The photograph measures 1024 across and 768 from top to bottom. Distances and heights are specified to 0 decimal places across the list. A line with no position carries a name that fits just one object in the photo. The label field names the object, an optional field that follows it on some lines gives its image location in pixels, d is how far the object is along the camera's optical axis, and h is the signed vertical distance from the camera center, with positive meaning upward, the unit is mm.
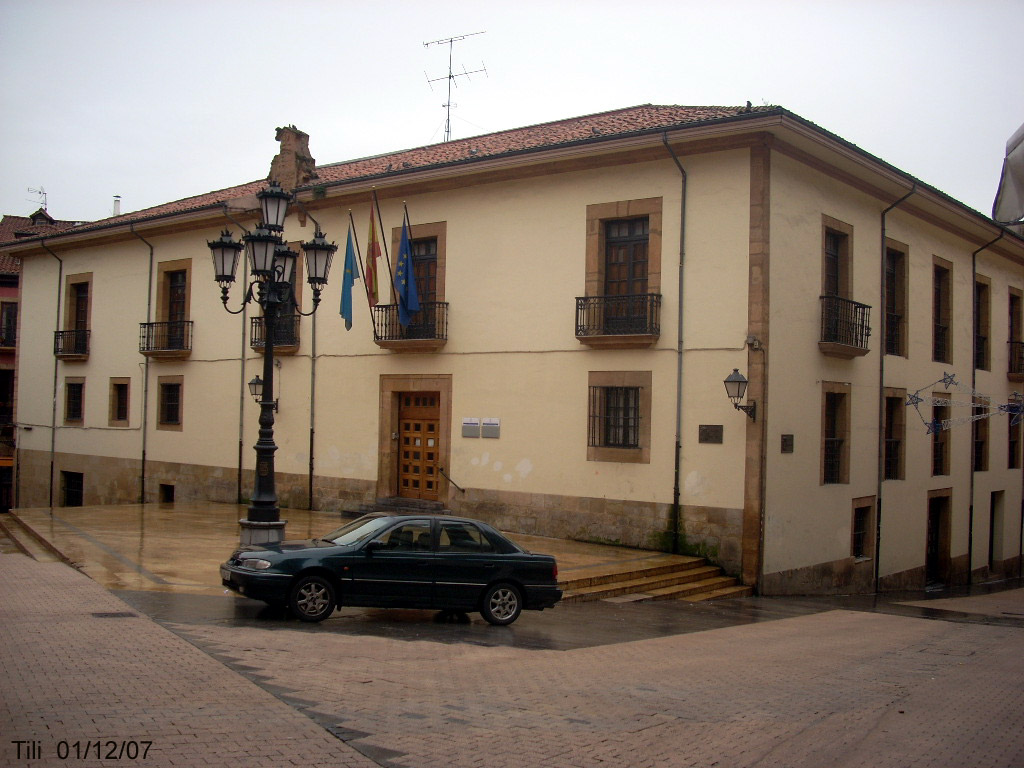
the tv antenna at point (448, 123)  26503 +8374
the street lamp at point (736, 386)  14484 +593
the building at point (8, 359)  36094 +1838
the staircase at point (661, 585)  12927 -2314
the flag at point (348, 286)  18734 +2539
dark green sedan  9844 -1640
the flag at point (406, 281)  18062 +2570
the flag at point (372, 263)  18375 +2954
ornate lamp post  11500 +1755
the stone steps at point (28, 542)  13939 -2210
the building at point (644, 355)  15328 +1306
